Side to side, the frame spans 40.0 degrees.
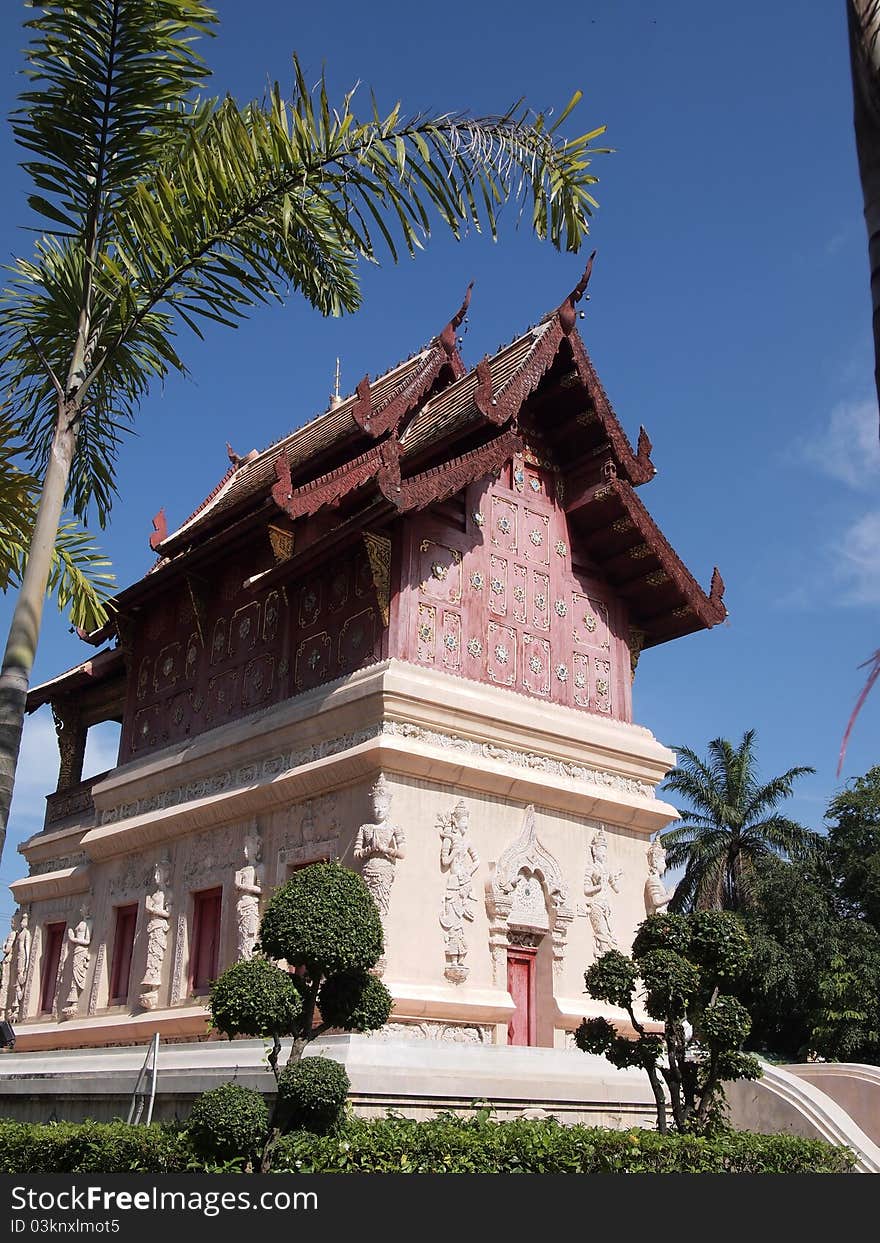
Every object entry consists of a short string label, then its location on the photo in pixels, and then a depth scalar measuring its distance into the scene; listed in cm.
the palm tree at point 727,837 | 3341
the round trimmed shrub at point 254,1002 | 839
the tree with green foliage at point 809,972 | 2755
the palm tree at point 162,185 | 793
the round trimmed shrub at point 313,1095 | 834
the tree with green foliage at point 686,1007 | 1005
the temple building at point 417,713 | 1309
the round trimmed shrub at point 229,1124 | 808
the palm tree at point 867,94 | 285
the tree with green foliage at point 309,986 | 840
